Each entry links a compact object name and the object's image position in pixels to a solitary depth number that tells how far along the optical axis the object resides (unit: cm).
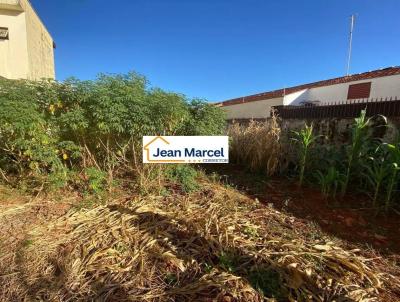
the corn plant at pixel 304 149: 422
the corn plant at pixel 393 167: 314
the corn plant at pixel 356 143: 369
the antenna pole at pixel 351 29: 1609
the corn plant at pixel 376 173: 331
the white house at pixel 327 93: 1276
